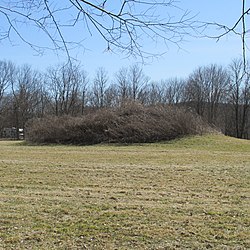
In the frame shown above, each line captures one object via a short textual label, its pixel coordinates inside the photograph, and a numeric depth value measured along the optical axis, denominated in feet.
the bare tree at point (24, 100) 145.69
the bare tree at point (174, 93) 151.43
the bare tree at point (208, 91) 142.10
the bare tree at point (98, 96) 145.69
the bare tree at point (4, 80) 141.90
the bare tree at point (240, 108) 132.46
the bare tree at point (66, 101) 139.85
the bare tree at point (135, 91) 143.54
